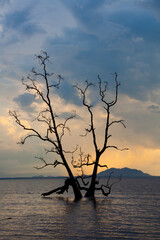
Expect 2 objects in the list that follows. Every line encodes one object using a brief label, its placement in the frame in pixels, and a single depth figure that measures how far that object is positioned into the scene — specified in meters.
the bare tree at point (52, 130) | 31.33
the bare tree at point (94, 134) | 31.69
